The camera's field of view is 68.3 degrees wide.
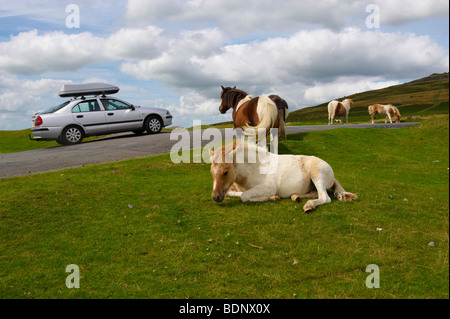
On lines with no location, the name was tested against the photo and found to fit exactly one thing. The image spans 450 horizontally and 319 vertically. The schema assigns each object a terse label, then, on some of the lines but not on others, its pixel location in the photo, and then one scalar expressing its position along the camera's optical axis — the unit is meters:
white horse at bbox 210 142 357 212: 7.21
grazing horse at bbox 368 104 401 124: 38.09
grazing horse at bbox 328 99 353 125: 34.25
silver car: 19.47
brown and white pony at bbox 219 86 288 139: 10.82
